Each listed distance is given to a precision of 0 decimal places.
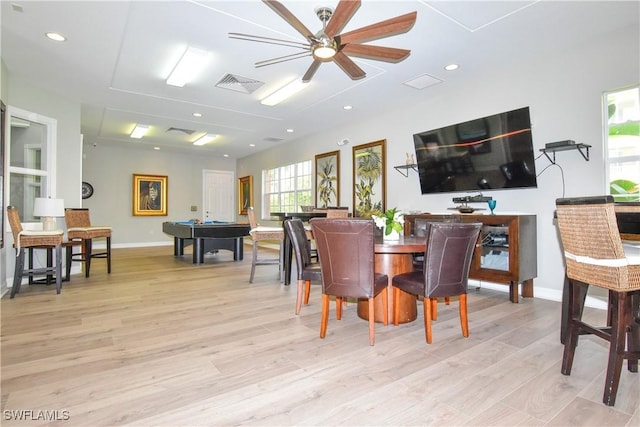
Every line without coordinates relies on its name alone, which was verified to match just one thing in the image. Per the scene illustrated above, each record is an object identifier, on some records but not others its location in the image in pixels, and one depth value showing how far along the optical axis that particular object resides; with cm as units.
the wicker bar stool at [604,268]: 158
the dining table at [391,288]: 281
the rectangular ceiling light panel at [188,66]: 359
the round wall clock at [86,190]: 840
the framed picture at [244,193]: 988
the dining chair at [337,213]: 514
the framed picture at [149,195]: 922
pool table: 584
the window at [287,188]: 770
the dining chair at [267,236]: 461
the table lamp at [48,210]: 405
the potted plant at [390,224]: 289
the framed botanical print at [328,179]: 666
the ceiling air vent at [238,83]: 427
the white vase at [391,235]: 290
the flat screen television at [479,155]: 377
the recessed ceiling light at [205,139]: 752
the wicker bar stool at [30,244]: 361
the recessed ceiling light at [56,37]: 320
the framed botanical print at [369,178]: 565
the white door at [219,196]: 1030
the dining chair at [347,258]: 229
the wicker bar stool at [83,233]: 462
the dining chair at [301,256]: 288
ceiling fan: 229
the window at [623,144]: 309
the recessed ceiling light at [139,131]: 680
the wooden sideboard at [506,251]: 347
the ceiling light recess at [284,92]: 452
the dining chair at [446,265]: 232
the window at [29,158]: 420
